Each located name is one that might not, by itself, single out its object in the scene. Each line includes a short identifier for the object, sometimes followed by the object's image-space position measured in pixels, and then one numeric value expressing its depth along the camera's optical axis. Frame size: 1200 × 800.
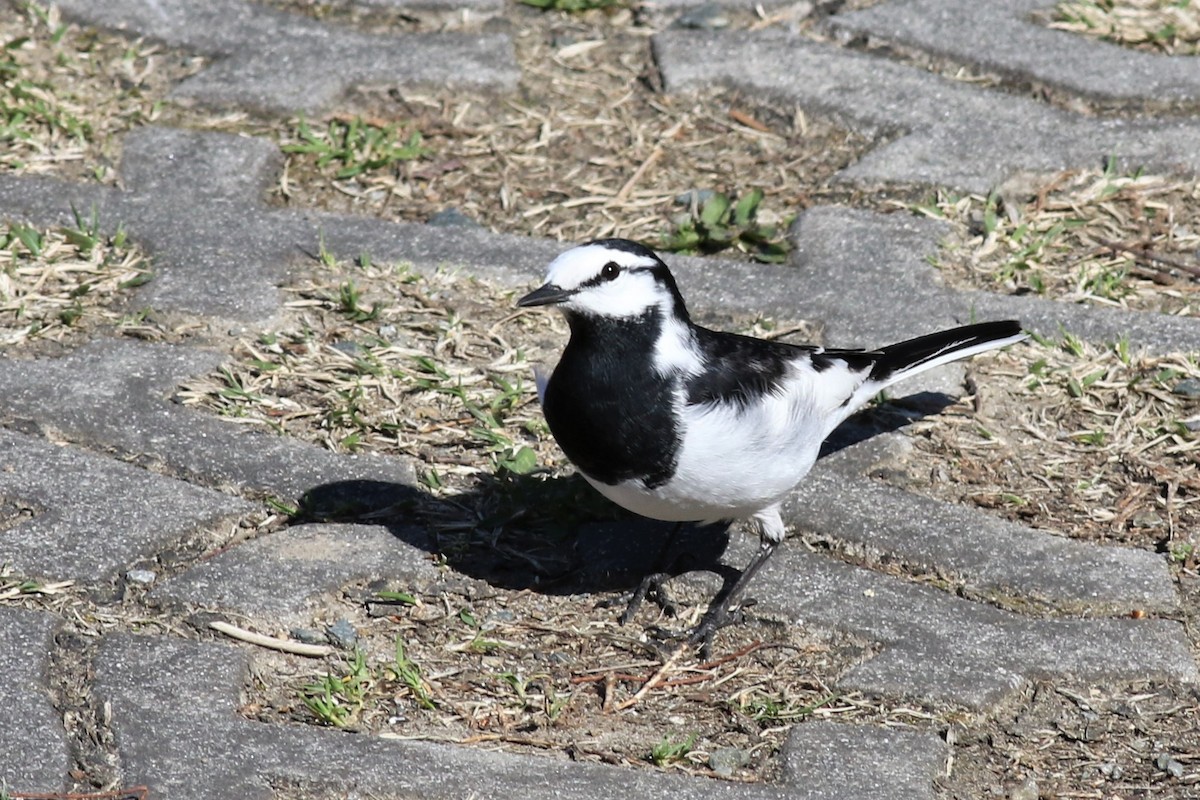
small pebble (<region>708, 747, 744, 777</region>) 6.31
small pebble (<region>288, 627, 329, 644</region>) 6.90
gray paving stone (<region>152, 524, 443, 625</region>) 6.99
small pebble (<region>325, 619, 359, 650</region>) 6.93
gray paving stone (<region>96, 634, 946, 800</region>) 5.87
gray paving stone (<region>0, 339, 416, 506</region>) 7.96
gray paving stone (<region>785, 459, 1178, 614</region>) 7.37
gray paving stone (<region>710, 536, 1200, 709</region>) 6.79
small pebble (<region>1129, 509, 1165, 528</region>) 8.02
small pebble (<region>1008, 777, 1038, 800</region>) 6.22
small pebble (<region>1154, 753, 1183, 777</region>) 6.38
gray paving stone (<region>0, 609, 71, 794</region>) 5.70
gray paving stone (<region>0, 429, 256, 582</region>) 7.08
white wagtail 7.11
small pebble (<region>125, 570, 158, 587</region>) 7.06
